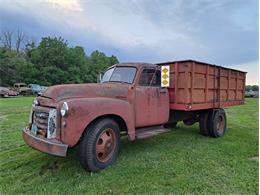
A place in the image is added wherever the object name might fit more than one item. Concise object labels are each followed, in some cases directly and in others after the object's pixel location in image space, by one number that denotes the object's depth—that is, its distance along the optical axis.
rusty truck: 3.85
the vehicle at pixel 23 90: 35.06
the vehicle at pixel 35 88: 35.39
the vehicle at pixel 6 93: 30.12
